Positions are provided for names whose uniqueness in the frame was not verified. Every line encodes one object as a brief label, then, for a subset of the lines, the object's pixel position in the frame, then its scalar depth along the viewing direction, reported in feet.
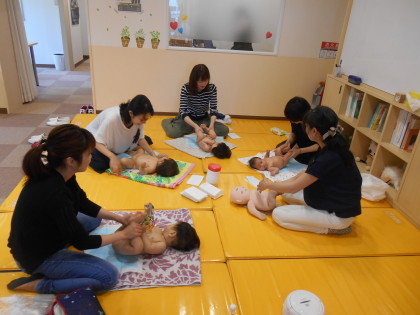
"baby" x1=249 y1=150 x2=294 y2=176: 9.80
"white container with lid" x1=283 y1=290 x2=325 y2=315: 4.68
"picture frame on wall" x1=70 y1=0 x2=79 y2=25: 24.75
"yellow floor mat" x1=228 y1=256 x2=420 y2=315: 5.41
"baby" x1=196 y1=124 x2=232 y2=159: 10.38
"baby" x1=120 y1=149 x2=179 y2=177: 8.84
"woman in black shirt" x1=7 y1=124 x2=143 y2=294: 4.48
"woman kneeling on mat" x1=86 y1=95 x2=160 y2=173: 8.61
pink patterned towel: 5.49
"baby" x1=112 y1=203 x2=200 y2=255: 5.88
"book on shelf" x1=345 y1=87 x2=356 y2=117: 11.38
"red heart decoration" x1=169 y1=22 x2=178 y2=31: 13.23
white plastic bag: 8.76
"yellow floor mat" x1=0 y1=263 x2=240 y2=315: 5.02
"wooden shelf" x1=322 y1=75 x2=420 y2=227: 8.01
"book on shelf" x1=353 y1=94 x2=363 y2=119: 11.08
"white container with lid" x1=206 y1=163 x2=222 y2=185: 8.52
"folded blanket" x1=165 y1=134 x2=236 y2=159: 10.60
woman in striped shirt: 11.79
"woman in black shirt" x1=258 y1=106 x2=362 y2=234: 6.37
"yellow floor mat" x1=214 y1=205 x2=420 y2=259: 6.56
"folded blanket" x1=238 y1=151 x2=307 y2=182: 9.51
